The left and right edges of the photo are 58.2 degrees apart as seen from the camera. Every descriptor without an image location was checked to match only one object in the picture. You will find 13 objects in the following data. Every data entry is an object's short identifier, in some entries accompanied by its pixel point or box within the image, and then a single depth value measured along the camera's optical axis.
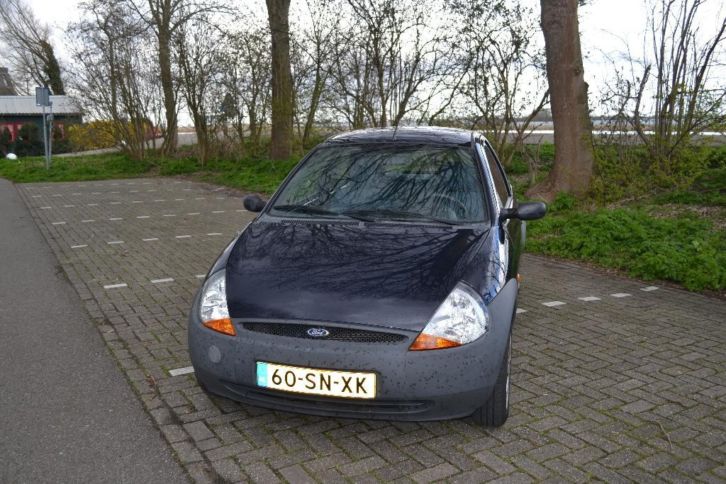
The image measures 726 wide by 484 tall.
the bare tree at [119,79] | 20.39
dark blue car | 3.00
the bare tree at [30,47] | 44.38
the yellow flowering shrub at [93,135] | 21.81
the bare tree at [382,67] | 12.57
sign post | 19.86
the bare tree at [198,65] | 18.20
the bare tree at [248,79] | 16.92
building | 43.22
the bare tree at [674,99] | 8.59
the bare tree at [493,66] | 11.45
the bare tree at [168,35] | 19.39
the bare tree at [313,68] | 14.52
